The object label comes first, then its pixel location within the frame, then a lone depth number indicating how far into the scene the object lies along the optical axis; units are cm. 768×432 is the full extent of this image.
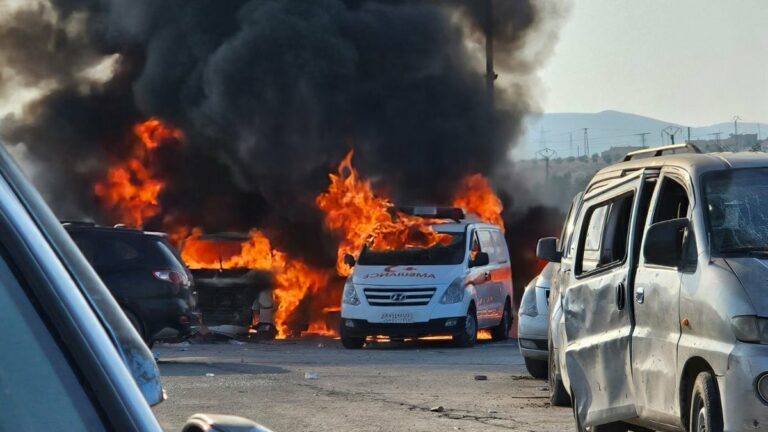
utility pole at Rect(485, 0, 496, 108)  3681
